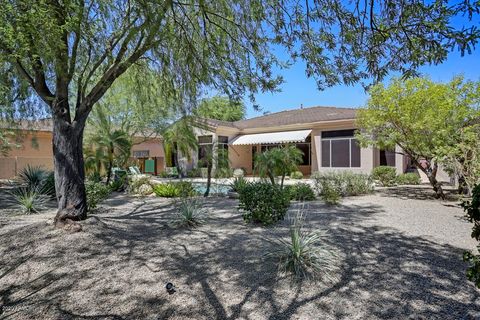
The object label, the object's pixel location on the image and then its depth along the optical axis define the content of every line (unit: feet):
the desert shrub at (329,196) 39.58
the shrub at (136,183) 57.37
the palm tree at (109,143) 63.62
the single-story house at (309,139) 78.54
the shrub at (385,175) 65.31
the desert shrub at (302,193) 44.62
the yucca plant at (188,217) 29.27
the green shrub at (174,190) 50.69
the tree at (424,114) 41.57
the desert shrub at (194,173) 94.73
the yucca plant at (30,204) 36.60
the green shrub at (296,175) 85.71
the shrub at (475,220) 10.25
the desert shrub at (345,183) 47.60
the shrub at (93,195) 35.43
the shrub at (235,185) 51.29
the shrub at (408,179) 67.46
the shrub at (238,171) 93.23
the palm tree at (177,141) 66.13
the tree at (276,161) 49.16
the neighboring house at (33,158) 84.69
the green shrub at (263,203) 28.96
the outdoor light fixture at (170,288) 16.15
